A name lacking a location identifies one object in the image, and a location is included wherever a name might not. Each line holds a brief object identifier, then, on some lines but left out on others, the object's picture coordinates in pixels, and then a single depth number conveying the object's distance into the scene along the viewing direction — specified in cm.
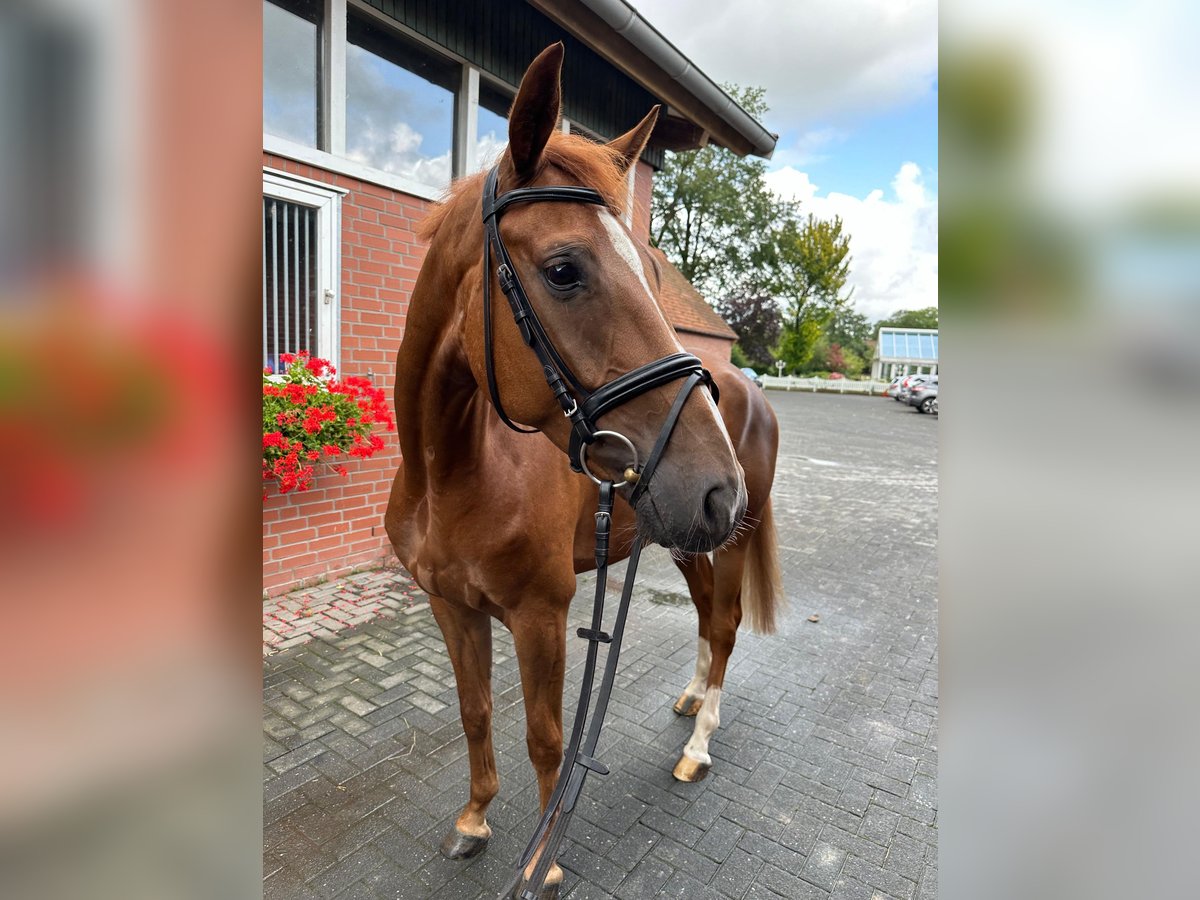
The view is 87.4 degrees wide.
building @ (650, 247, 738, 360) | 1085
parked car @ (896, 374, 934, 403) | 3272
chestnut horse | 138
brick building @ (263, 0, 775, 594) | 436
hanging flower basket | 386
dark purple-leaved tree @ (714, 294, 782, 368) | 4031
